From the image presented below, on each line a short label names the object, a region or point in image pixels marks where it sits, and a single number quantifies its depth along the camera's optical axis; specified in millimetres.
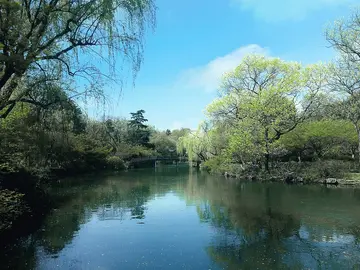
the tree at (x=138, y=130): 62275
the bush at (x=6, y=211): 8995
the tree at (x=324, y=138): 27656
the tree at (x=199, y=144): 44359
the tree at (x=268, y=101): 27047
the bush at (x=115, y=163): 43656
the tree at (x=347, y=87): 22172
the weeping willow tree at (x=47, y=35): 5734
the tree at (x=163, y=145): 72250
